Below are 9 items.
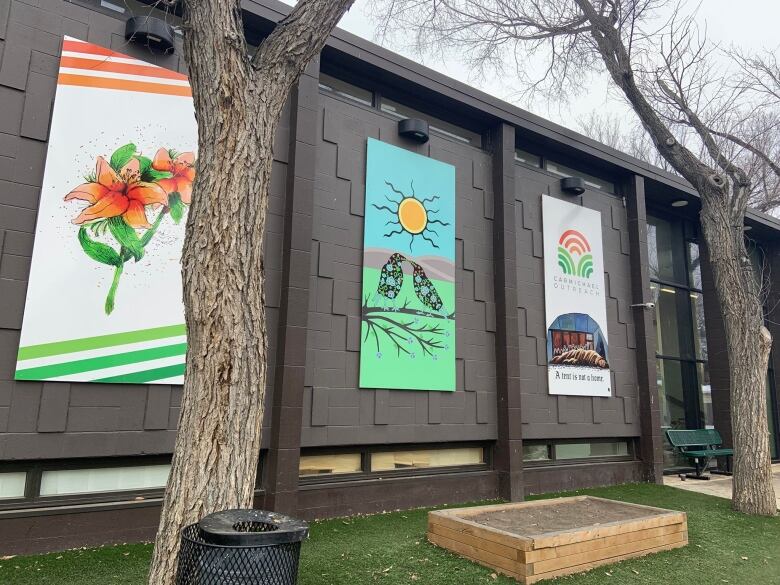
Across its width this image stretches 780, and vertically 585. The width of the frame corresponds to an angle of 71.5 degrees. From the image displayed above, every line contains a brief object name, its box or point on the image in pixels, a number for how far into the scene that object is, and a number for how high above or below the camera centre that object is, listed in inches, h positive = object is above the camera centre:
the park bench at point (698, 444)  386.3 -26.4
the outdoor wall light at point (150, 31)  213.6 +141.7
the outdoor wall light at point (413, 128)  287.9 +142.7
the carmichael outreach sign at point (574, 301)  333.7 +65.6
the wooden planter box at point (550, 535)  159.5 -41.7
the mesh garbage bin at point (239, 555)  86.1 -25.1
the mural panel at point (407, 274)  261.1 +63.5
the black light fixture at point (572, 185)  357.0 +142.7
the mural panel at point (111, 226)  186.7 +60.9
